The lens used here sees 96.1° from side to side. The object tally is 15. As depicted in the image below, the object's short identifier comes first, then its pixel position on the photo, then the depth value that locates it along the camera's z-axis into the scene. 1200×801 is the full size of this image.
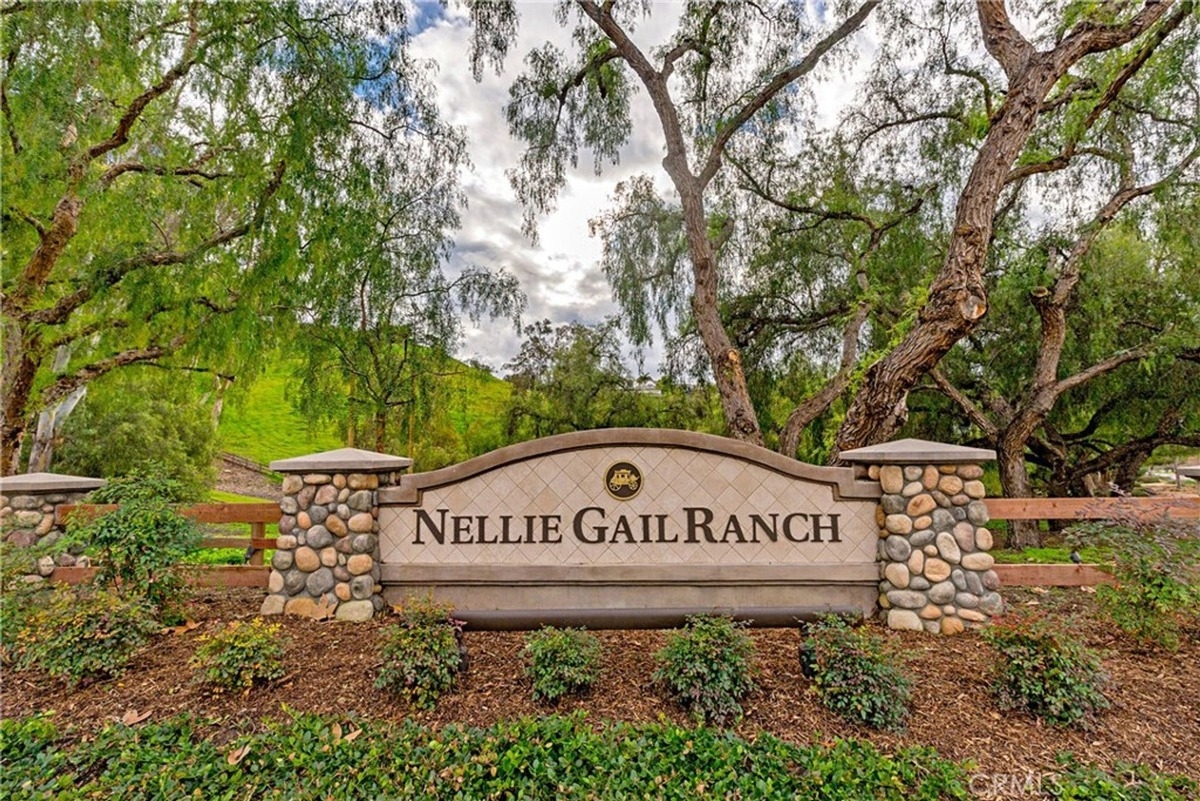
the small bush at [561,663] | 2.89
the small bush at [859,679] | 2.70
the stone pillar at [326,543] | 3.91
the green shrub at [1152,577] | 3.34
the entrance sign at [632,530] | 3.95
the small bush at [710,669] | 2.74
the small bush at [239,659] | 2.96
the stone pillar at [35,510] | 4.28
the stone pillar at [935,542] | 3.73
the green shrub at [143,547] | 3.61
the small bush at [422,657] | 2.88
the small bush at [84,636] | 3.14
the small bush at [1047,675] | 2.70
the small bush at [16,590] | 3.43
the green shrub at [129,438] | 12.19
